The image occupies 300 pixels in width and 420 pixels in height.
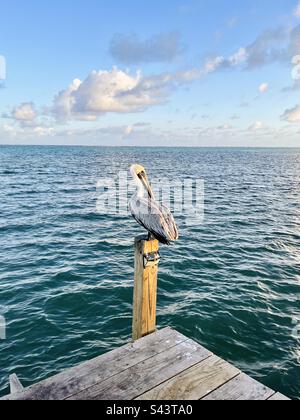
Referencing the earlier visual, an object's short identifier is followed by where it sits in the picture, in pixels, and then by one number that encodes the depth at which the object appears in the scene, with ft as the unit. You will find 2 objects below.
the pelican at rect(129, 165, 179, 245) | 15.43
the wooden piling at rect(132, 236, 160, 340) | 15.48
